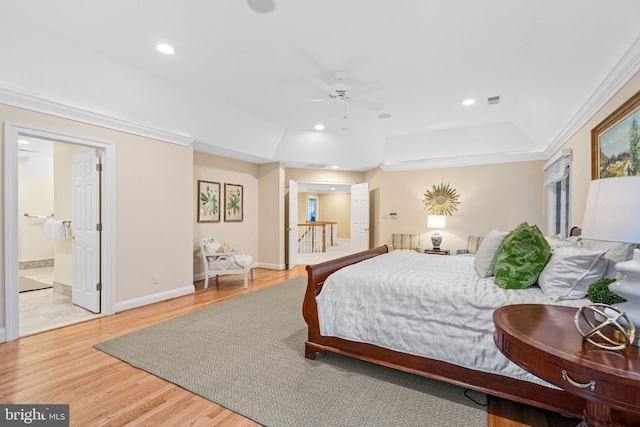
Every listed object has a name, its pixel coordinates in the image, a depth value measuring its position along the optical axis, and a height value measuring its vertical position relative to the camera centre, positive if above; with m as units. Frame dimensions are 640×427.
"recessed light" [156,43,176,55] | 2.87 +1.58
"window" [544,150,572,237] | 4.00 +0.33
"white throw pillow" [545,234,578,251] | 2.41 -0.26
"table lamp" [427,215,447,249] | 5.95 -0.27
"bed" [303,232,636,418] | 1.85 -0.86
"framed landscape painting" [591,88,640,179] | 2.22 +0.59
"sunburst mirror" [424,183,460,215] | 6.20 +0.23
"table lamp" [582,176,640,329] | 1.15 -0.05
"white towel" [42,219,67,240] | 4.15 -0.32
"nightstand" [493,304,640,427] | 0.97 -0.54
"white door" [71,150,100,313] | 3.66 -0.29
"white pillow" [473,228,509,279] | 2.48 -0.37
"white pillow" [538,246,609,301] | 1.80 -0.38
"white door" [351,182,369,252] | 7.03 -0.17
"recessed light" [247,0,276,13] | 2.24 +1.58
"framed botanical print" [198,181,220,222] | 5.50 +0.14
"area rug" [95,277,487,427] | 1.87 -1.30
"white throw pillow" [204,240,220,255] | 4.94 -0.66
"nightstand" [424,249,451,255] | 5.88 -0.81
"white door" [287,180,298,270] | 6.74 -0.40
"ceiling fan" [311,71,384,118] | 3.11 +1.35
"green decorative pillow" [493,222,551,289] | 2.11 -0.35
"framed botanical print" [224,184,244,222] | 6.01 +0.13
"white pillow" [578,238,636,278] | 1.72 -0.25
